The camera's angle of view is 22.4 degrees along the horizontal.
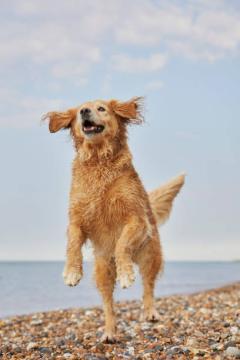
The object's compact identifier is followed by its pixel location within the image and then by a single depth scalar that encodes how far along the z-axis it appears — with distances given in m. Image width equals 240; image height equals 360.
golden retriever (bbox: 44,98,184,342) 5.91
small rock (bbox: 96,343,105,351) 6.87
